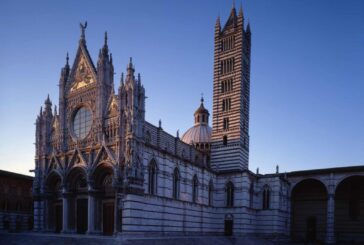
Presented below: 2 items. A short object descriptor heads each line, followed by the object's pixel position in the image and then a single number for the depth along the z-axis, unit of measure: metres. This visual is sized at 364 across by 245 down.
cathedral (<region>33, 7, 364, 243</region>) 31.41
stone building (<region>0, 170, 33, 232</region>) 45.72
